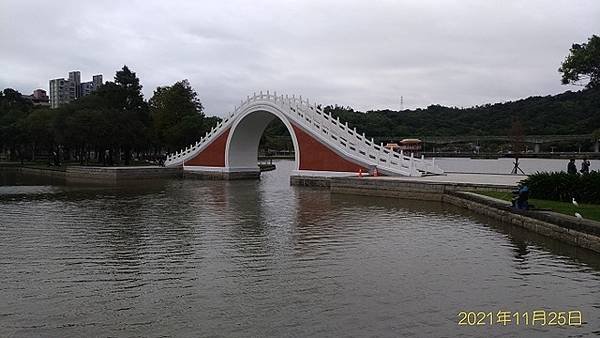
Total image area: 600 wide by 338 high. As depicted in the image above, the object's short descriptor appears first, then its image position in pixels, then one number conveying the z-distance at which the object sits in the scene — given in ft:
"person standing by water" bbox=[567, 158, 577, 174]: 73.11
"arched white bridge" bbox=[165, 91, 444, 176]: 100.32
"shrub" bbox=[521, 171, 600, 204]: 53.93
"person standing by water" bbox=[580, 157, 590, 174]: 77.62
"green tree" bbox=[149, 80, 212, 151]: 192.34
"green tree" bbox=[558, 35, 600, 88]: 68.54
